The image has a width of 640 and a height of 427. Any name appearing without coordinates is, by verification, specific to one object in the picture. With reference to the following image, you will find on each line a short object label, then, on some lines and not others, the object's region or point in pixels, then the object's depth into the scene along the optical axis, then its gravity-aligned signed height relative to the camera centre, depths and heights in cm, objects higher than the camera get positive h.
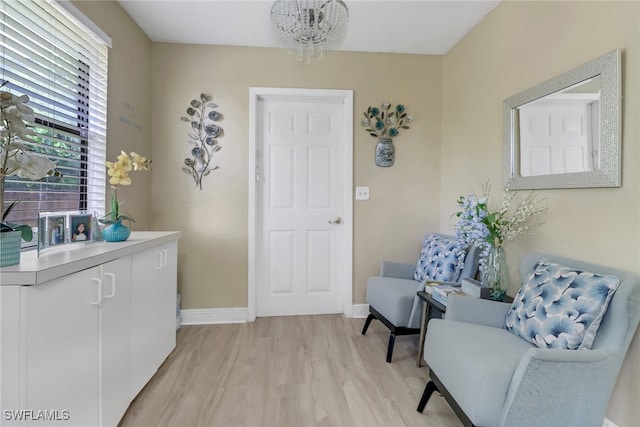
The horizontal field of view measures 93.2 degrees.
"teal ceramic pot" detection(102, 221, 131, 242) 159 -10
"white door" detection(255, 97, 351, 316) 283 +10
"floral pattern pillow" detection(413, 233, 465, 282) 219 -33
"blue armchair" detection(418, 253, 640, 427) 111 -56
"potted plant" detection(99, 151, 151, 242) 160 +16
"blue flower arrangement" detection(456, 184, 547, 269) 175 -3
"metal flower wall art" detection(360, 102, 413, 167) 282 +86
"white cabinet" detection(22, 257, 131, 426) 93 -47
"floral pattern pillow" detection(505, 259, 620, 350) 119 -38
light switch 285 +22
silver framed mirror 135 +46
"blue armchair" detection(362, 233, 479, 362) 208 -51
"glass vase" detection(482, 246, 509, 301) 175 -32
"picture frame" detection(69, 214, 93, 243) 145 -7
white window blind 134 +62
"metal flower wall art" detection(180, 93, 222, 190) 268 +70
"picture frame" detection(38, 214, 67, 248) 123 -7
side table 195 -64
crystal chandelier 157 +104
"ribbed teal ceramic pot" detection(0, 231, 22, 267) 95 -11
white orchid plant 96 +21
